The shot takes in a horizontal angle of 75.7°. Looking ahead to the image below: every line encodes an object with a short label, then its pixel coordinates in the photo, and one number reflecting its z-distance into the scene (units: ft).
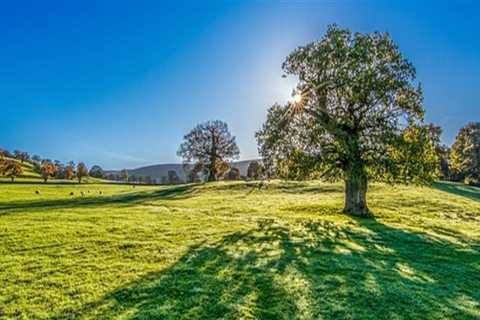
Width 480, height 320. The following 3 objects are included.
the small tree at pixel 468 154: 181.06
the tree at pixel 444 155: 220.02
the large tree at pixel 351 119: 65.51
